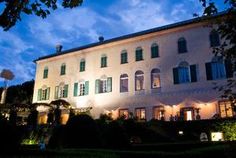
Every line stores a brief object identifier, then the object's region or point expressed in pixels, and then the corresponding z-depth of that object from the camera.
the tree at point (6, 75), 23.06
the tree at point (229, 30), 3.15
